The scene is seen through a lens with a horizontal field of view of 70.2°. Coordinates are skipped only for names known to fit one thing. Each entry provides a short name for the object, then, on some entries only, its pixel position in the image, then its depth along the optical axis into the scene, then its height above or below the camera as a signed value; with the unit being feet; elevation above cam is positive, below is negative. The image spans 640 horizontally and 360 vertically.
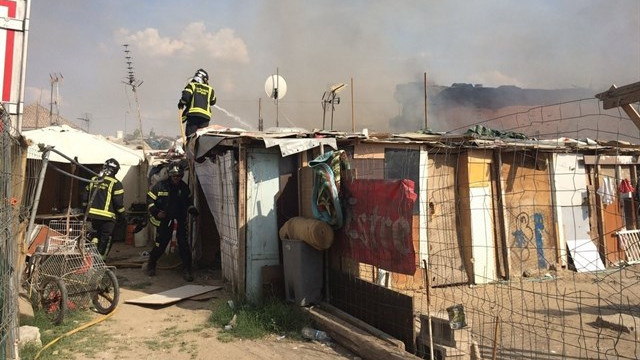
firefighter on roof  30.35 +7.73
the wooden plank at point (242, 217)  22.30 +0.01
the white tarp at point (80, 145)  42.42 +6.96
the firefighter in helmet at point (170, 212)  27.78 +0.33
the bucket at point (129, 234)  41.68 -1.53
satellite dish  39.55 +11.34
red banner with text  15.56 -0.25
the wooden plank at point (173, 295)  22.68 -4.05
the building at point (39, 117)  103.30 +23.71
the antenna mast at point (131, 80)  75.17 +22.96
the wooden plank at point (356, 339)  15.02 -4.37
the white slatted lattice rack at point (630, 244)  36.60 -2.20
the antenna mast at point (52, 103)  93.71 +23.67
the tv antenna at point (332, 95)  37.90 +10.55
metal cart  19.54 -2.54
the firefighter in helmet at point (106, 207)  25.55 +0.60
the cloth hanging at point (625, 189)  35.12 +2.16
